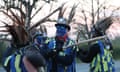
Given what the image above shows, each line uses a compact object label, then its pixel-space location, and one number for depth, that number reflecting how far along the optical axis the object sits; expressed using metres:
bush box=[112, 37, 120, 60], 21.71
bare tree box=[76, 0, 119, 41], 19.97
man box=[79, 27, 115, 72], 3.70
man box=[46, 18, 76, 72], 3.45
